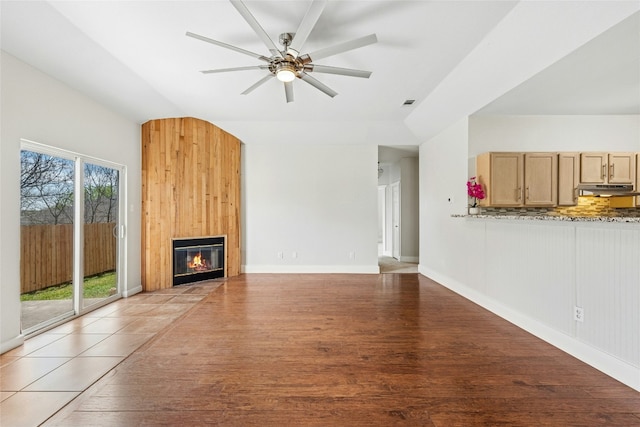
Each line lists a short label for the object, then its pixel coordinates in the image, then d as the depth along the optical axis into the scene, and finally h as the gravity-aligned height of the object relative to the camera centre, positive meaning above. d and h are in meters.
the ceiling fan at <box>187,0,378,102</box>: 1.96 +1.39
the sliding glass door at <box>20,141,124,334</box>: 2.88 -0.25
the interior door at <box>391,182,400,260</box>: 7.46 -0.13
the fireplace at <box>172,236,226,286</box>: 4.95 -0.87
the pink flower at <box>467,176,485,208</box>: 3.84 +0.30
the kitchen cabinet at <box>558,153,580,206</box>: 3.90 +0.54
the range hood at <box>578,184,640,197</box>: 3.83 +0.31
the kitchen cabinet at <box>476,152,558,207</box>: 3.81 +0.47
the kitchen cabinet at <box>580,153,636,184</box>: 3.90 +0.62
